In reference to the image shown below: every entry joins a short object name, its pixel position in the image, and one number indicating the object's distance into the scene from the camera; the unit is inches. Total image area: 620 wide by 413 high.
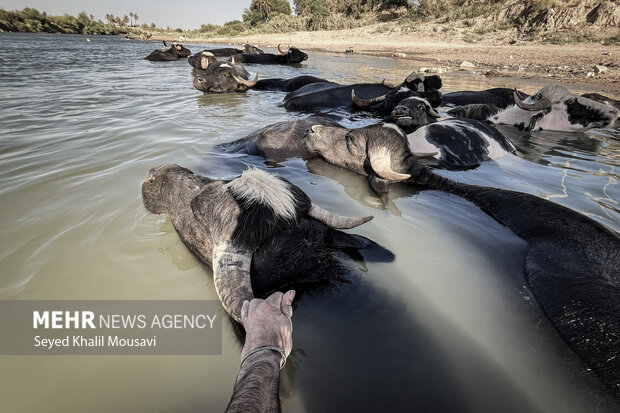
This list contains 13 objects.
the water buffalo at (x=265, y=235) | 86.5
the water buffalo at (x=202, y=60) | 570.9
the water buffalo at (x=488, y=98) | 358.3
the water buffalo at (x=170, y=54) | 753.6
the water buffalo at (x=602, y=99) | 328.5
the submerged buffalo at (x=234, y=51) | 779.7
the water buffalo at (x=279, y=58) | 720.5
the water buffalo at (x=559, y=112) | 270.1
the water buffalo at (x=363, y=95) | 319.9
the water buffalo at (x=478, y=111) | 310.2
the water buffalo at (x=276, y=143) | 214.8
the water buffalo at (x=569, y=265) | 75.3
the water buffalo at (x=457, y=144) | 208.5
